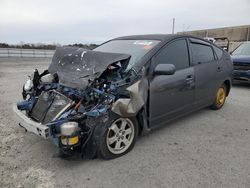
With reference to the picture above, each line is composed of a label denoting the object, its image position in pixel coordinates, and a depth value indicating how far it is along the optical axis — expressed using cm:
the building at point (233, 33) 1871
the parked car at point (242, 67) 626
